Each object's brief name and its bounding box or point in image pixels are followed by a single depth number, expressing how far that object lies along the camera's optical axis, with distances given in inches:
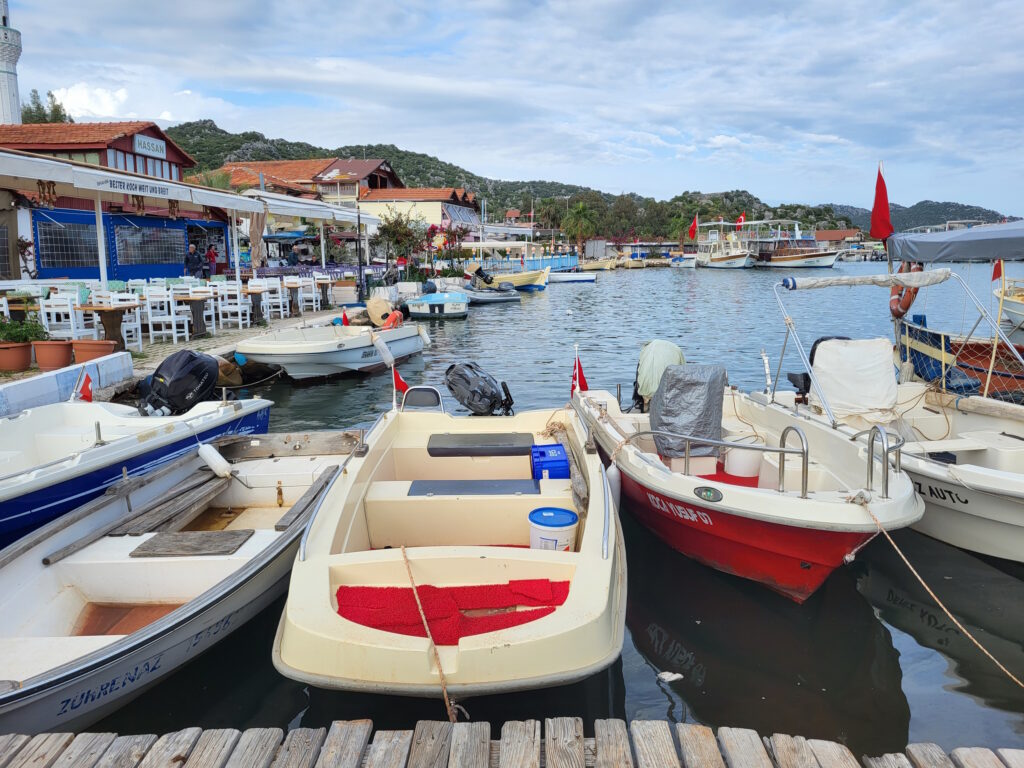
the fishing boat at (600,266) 3243.1
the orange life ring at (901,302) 425.1
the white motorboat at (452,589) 145.6
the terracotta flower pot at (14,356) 441.1
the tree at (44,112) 1838.1
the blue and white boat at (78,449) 243.8
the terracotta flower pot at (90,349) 456.1
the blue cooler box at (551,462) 251.9
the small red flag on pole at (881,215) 406.0
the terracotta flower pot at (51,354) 450.0
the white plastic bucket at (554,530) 194.4
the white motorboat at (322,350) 574.6
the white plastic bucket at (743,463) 277.4
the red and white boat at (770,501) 212.1
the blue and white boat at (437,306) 1132.5
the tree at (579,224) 3919.8
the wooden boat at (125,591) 155.6
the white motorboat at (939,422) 254.4
